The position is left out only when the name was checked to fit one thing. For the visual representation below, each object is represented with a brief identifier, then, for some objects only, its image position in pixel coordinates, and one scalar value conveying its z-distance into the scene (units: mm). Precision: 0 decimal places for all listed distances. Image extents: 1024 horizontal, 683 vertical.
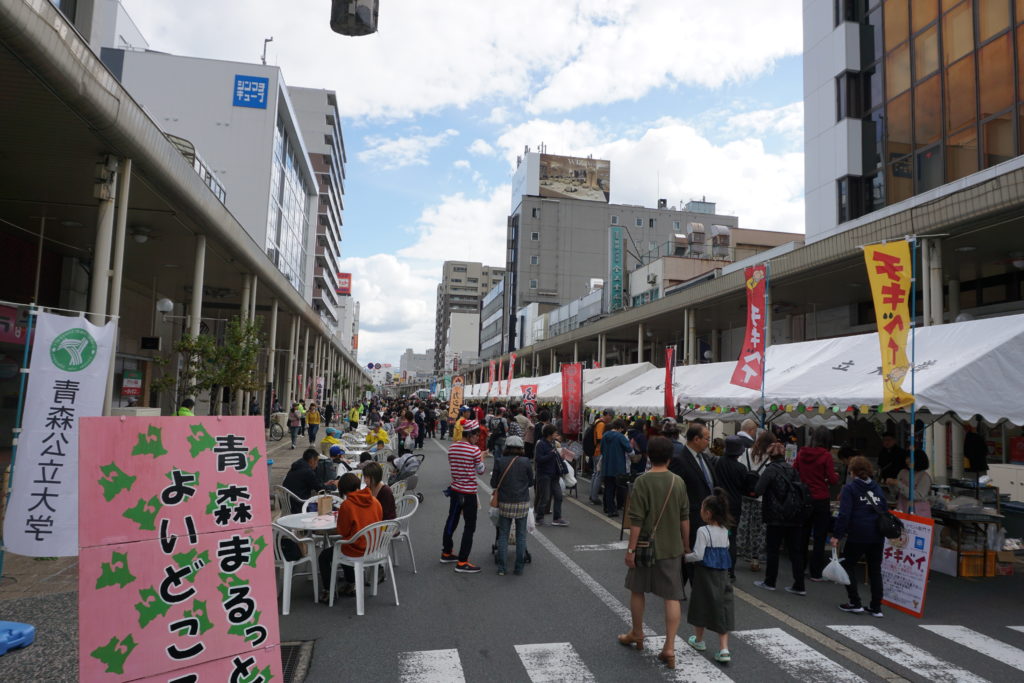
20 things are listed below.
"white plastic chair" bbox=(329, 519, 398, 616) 6123
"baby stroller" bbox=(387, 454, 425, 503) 11998
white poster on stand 6398
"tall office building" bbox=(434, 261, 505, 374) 156875
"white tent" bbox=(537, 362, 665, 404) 20234
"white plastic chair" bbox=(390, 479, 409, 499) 9625
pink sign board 3197
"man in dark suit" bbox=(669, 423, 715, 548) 6973
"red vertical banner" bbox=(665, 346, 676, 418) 13664
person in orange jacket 6324
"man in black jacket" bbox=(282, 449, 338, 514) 8539
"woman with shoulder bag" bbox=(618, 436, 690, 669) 5121
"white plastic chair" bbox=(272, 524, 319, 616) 6137
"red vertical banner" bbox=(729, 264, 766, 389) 10828
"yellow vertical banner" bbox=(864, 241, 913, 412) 7941
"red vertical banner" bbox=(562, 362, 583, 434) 17406
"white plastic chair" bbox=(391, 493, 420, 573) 7107
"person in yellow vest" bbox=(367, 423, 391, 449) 16250
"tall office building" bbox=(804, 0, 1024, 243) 15531
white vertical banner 5668
